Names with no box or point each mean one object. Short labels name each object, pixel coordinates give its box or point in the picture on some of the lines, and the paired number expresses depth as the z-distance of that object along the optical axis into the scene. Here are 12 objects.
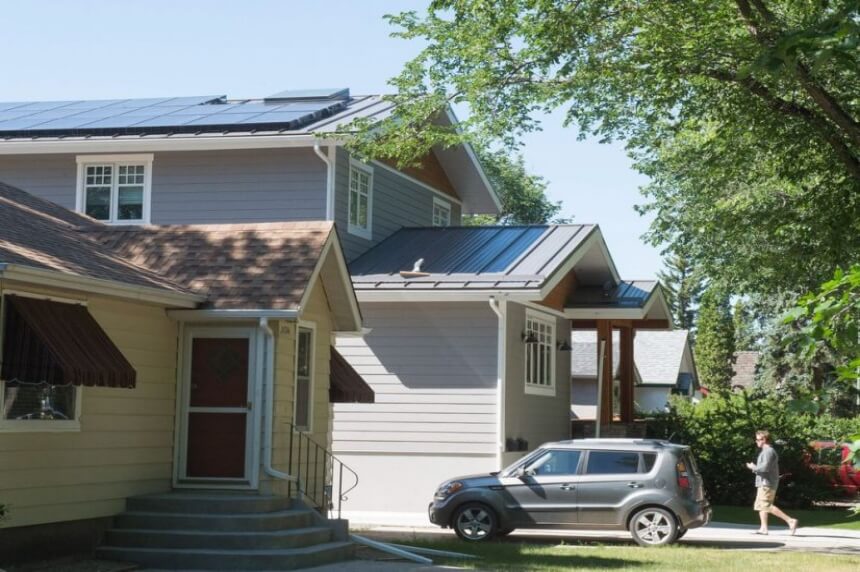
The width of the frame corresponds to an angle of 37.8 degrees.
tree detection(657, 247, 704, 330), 86.94
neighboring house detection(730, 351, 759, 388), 71.16
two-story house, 22.67
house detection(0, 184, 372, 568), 12.95
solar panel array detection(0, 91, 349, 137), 24.67
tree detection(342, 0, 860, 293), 16.31
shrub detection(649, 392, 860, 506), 26.47
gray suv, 18.16
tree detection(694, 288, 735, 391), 65.19
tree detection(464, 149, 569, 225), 51.03
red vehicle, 26.81
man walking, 20.61
